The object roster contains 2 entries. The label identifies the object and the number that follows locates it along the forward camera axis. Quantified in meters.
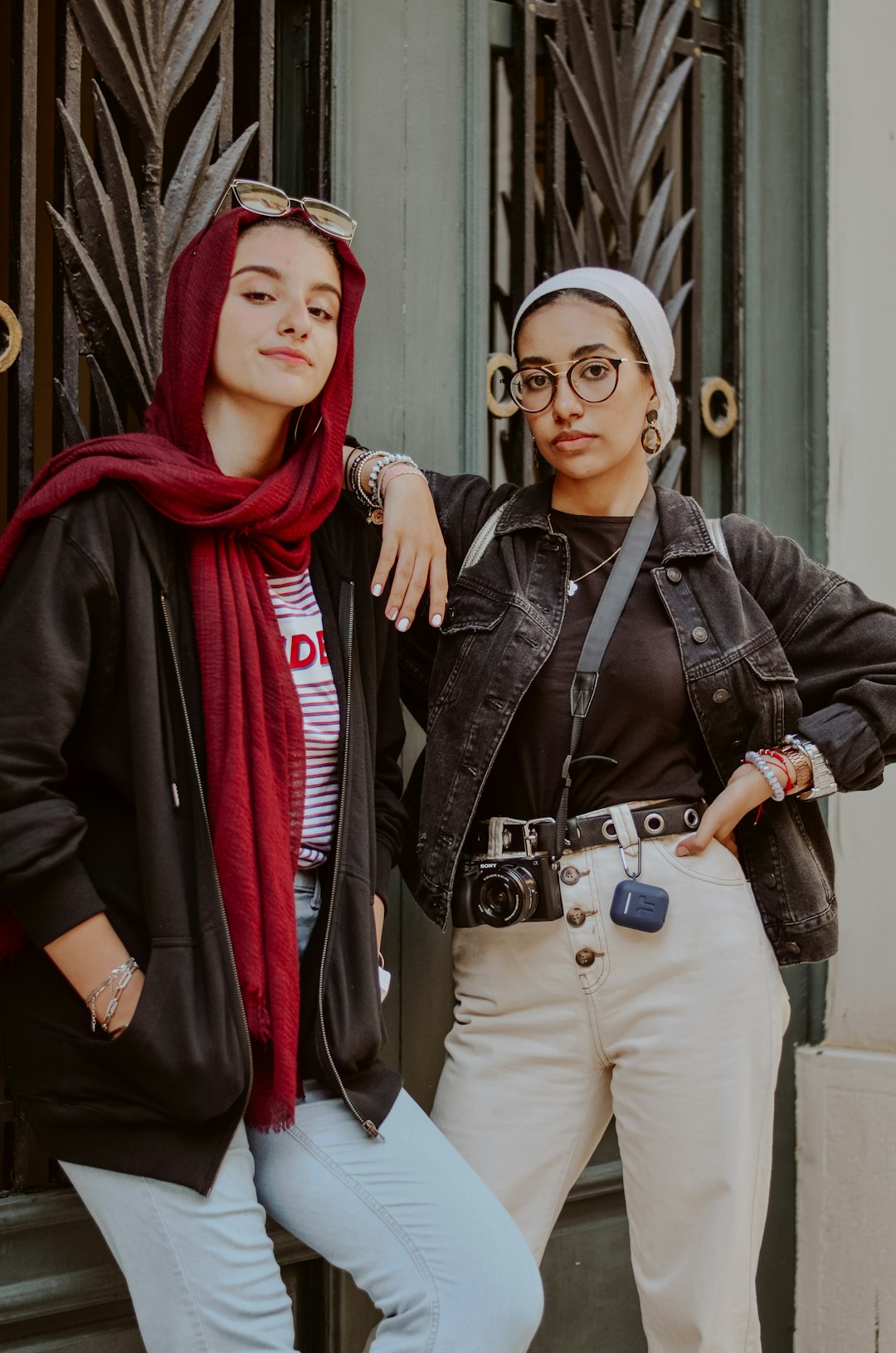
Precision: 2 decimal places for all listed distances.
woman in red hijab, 1.92
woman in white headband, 2.47
